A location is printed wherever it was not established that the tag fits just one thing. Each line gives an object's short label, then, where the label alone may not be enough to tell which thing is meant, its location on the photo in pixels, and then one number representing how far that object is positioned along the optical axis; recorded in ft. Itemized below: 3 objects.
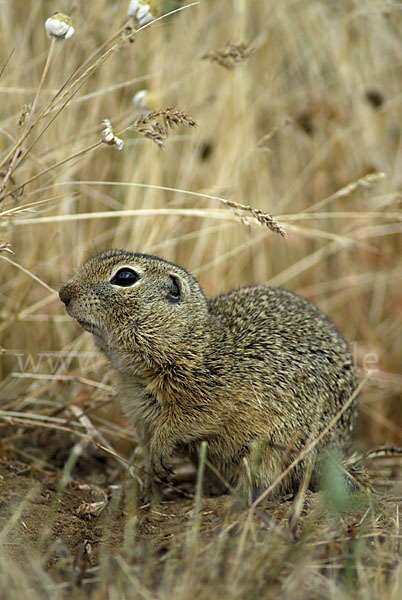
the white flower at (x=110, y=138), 21.94
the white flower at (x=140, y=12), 22.76
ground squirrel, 23.91
